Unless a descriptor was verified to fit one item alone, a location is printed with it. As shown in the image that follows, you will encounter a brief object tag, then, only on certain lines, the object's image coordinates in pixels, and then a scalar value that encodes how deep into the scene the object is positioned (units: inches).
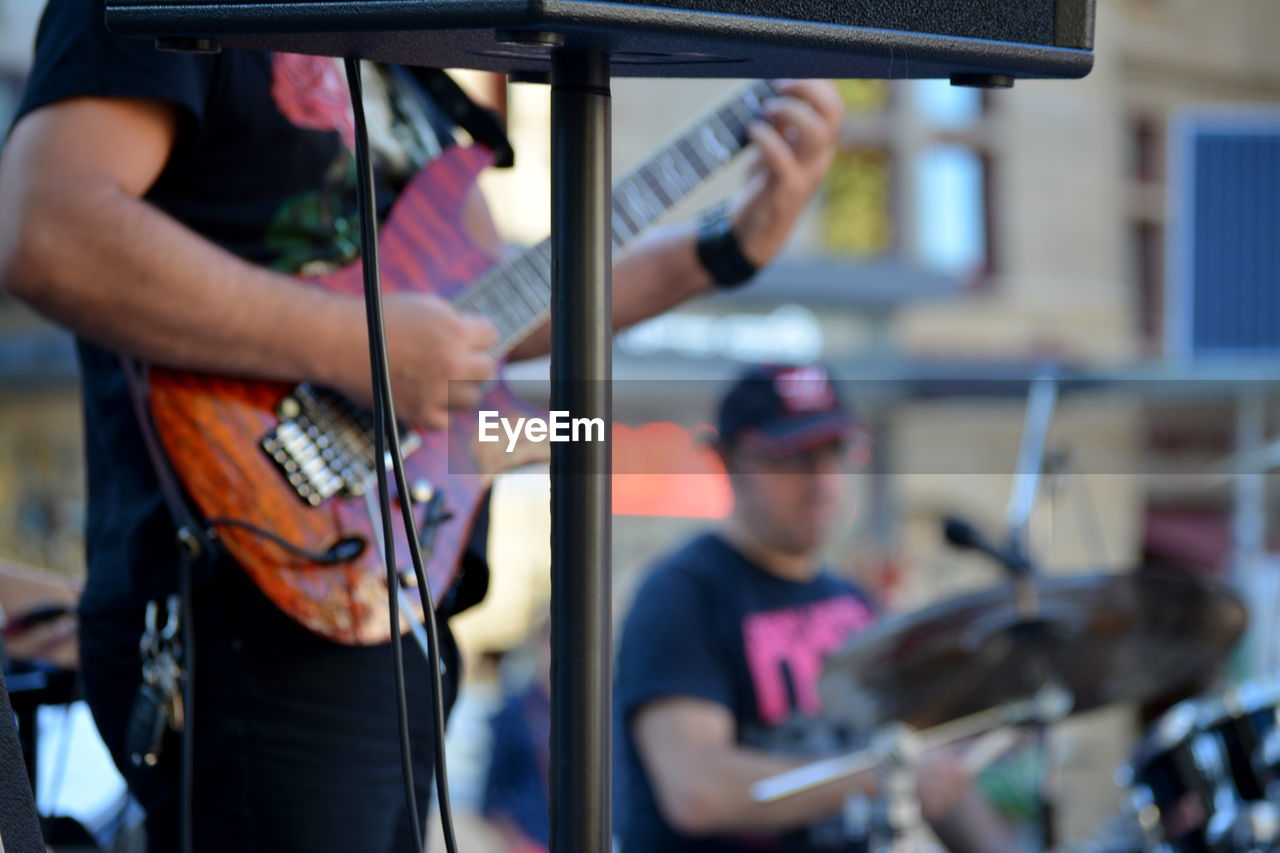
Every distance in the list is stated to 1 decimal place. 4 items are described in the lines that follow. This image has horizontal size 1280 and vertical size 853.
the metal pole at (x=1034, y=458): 260.2
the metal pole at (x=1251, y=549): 580.7
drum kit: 217.8
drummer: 231.1
